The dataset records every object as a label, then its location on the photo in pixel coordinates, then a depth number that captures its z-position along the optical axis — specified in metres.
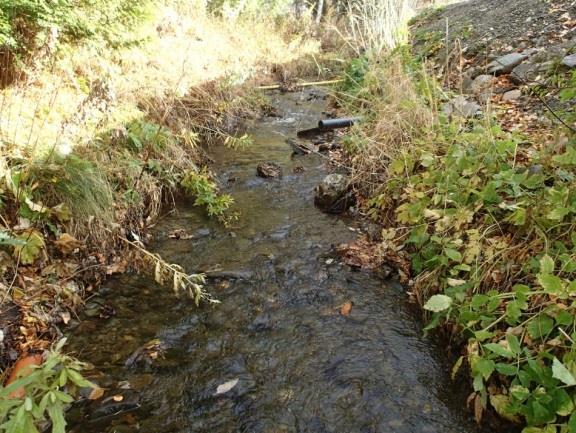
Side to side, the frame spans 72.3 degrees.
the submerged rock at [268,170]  4.46
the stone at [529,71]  3.77
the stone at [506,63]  4.22
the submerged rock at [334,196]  3.78
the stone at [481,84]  4.05
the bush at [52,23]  3.02
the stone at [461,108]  3.58
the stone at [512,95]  3.81
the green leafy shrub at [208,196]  3.64
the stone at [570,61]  3.43
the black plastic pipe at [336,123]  5.17
